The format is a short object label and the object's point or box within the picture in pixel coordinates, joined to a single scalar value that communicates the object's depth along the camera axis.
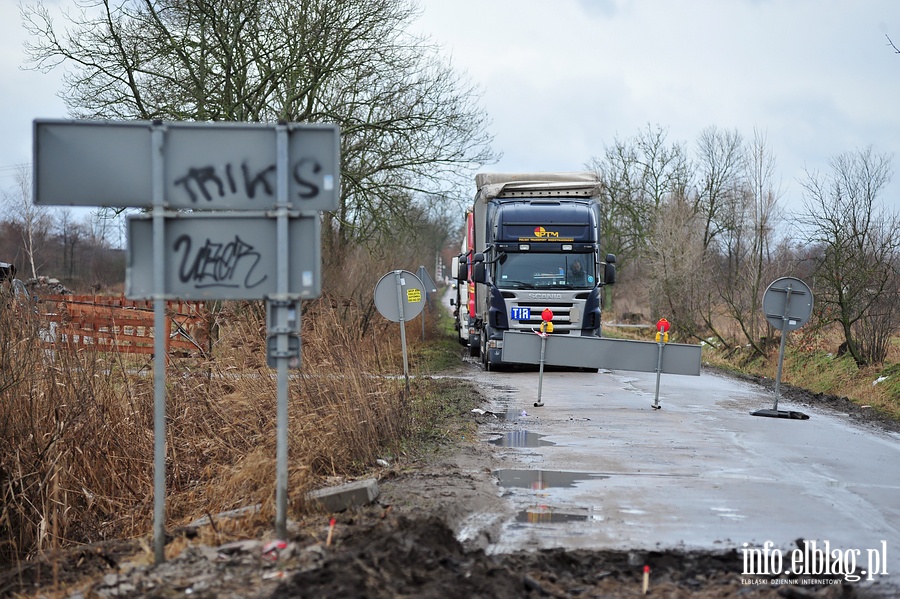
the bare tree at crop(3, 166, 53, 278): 32.03
